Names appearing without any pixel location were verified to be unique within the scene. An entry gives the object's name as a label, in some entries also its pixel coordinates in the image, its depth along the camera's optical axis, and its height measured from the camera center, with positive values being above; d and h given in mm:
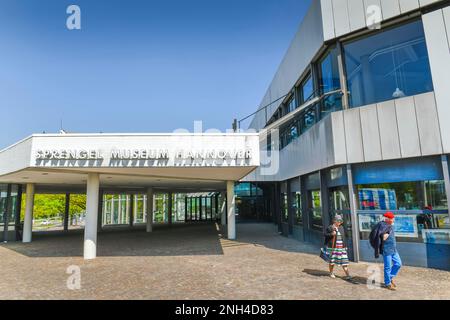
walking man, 6285 -1072
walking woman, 7242 -1187
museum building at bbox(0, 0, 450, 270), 8172 +1937
